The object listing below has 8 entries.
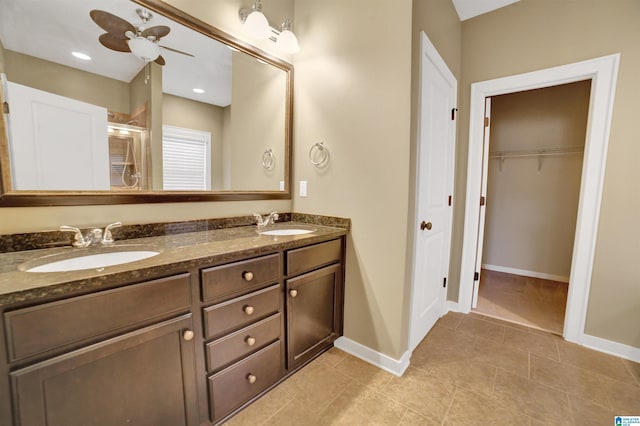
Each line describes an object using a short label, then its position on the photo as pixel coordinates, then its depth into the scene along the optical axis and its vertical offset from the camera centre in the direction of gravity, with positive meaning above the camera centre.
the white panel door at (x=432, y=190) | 1.73 +0.03
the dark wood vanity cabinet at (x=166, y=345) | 0.77 -0.60
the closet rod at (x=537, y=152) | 3.16 +0.55
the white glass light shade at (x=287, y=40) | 1.85 +1.05
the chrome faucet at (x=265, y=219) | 1.88 -0.22
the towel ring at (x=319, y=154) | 1.92 +0.27
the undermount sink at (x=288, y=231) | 1.75 -0.29
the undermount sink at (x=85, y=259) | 0.97 -0.31
